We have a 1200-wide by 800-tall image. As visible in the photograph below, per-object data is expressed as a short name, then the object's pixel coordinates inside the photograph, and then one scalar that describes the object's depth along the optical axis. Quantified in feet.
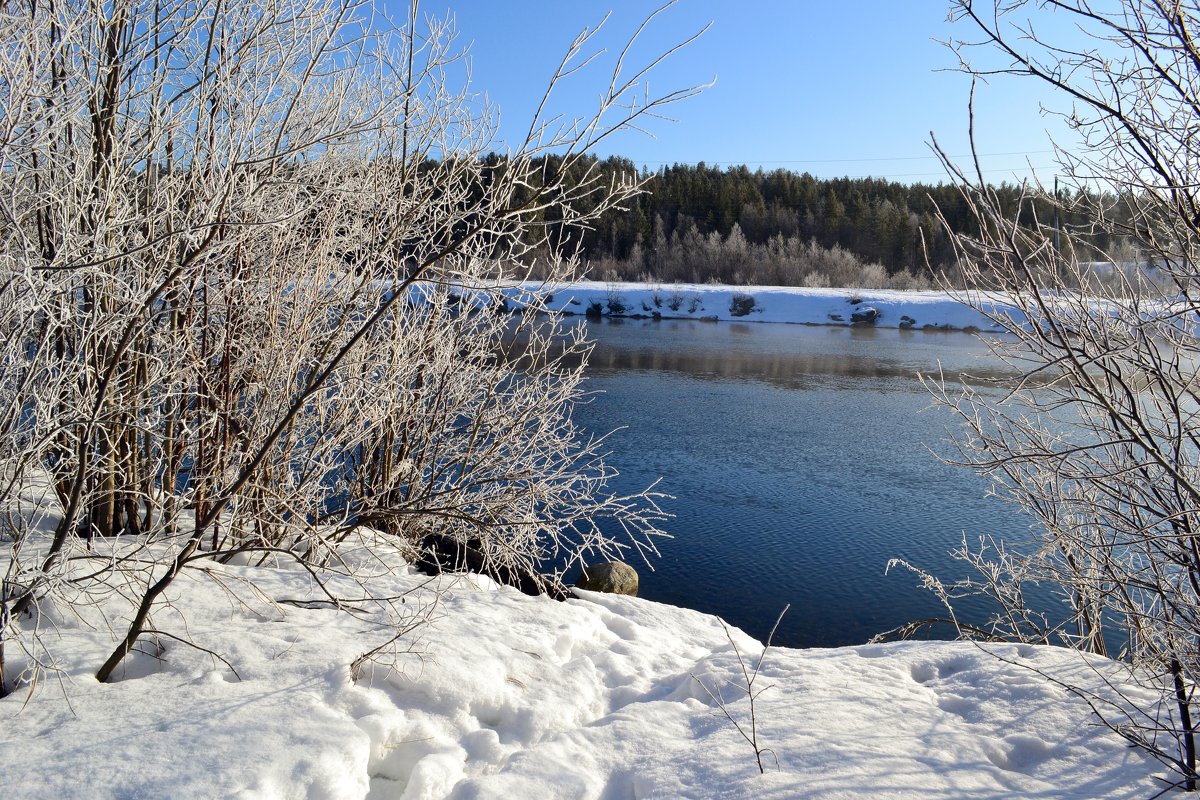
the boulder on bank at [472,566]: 22.15
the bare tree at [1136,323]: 9.69
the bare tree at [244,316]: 11.19
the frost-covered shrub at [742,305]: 129.08
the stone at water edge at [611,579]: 25.88
